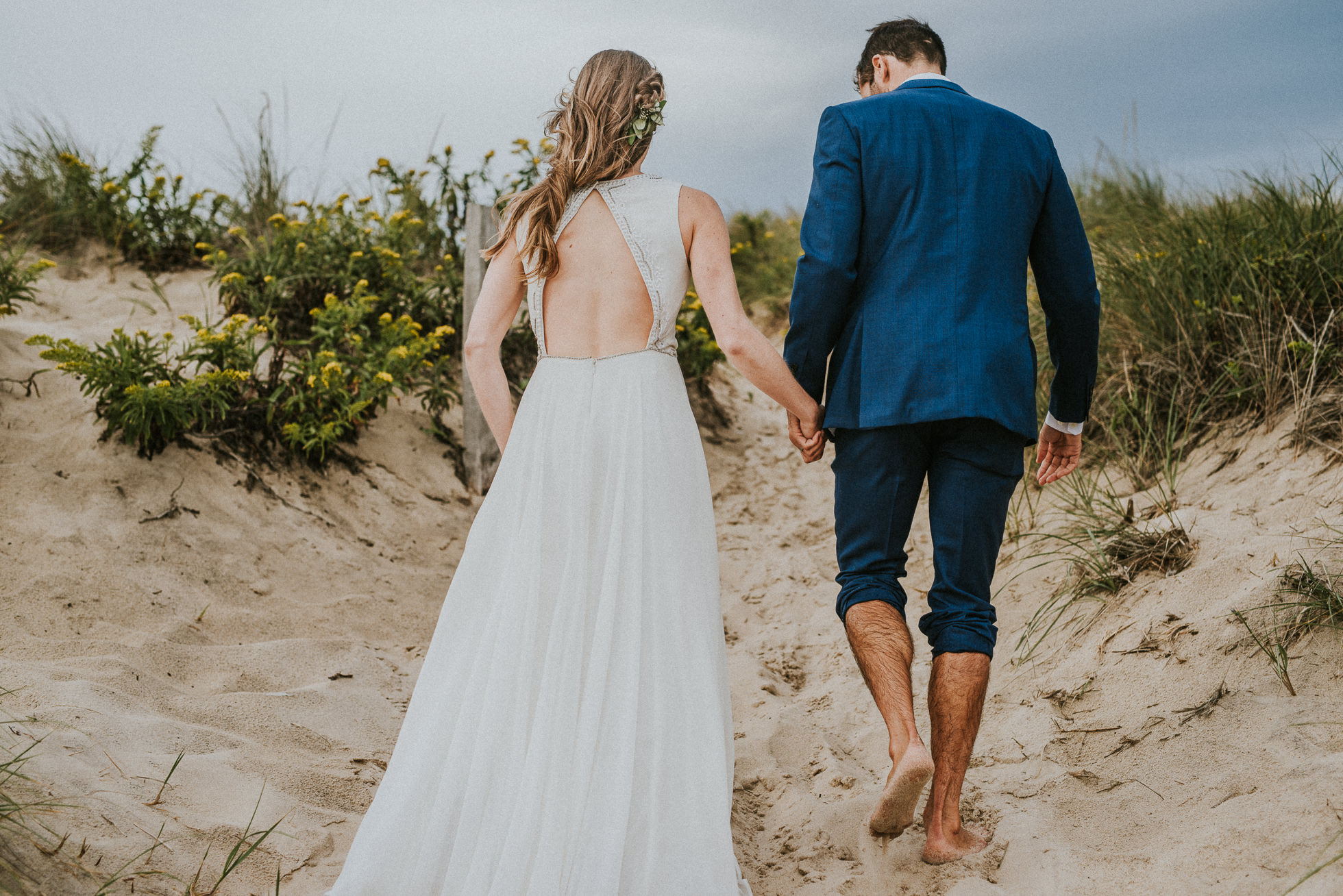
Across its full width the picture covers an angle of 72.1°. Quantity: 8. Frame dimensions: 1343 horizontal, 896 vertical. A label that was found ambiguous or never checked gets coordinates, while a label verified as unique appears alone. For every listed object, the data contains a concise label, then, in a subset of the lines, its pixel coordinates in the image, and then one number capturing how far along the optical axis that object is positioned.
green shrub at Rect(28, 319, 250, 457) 3.98
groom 2.39
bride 2.08
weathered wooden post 5.21
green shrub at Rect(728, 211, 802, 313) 8.47
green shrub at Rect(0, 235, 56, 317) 4.48
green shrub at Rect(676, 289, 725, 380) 6.29
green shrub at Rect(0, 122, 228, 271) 6.05
